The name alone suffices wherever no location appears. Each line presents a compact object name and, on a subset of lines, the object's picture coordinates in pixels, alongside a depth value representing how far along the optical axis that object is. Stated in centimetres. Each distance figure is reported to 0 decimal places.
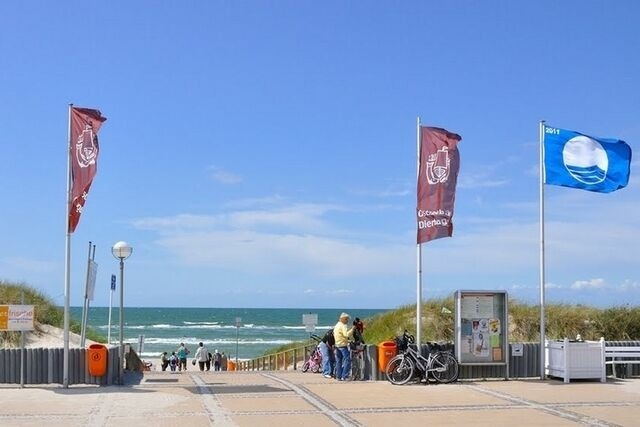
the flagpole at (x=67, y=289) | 1756
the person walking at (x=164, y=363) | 4330
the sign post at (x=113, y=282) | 3227
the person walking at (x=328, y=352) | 2041
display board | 1925
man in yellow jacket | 1939
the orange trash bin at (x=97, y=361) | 1806
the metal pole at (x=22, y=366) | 1775
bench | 1998
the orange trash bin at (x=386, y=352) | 1902
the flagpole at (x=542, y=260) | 1962
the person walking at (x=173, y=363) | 4126
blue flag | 1980
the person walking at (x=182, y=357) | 4149
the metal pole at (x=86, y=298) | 2414
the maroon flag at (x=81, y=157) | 1773
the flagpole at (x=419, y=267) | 1962
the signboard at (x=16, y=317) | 1770
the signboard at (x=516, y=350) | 1972
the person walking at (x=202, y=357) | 3898
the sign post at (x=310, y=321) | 3138
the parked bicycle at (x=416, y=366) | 1850
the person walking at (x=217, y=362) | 4243
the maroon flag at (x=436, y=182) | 1927
